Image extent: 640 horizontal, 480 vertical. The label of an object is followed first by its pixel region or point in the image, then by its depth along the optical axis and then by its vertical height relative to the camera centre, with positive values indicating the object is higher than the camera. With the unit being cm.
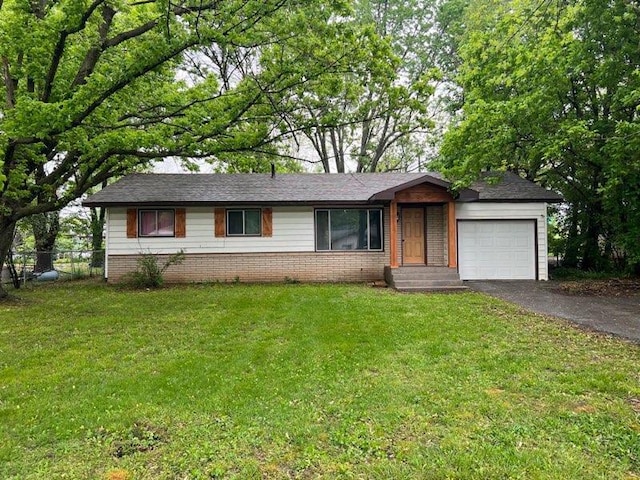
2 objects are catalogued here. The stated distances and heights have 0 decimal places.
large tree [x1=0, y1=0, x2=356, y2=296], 673 +349
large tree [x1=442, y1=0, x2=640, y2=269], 973 +386
